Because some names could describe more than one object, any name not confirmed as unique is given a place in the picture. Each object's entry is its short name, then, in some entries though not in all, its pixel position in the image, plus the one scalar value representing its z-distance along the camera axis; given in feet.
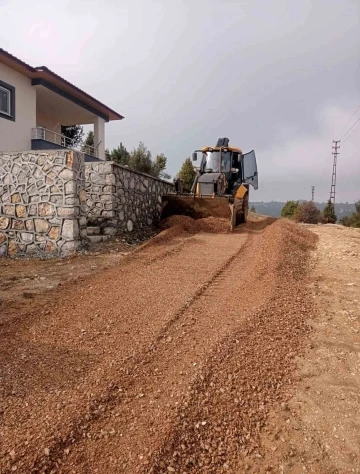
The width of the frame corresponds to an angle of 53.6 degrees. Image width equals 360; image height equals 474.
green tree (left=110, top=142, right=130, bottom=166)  89.61
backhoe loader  37.11
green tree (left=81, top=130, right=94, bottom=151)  87.40
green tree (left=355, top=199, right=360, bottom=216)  146.00
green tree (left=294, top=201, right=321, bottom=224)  126.64
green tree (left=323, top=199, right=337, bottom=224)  132.05
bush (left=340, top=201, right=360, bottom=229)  135.16
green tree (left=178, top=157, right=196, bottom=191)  98.73
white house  41.37
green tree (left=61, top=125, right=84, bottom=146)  87.72
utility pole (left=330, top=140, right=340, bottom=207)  166.12
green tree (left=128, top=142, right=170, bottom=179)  86.79
